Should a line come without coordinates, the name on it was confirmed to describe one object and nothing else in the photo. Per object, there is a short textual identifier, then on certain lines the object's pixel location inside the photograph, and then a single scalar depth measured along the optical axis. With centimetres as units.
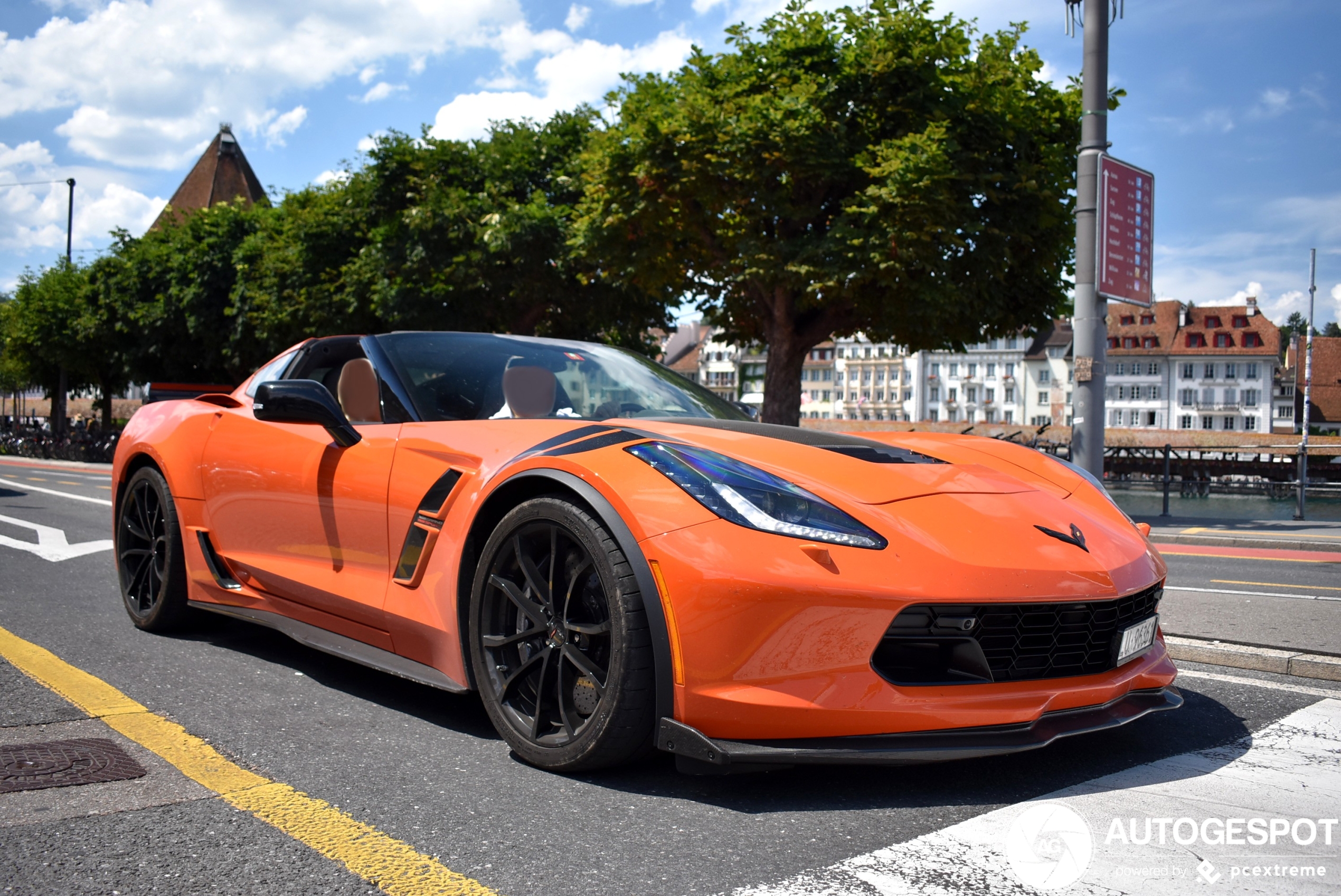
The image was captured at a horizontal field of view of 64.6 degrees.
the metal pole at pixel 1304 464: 1608
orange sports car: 246
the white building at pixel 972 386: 11112
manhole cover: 267
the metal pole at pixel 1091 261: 991
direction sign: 1020
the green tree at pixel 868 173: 1750
